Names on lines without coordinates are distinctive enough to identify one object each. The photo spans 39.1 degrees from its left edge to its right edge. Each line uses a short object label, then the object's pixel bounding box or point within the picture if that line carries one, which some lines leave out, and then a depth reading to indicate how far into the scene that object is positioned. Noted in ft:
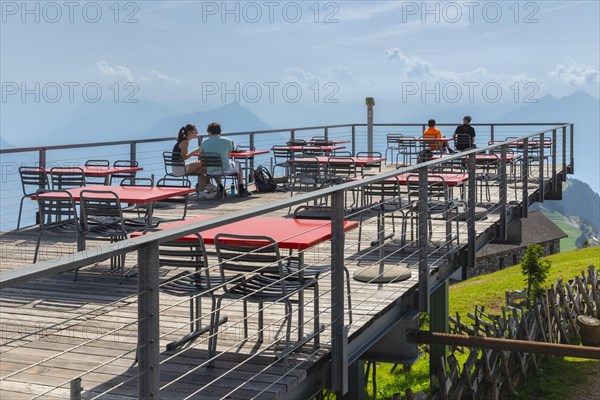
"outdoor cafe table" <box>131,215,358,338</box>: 16.07
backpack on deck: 46.88
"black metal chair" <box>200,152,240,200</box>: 40.11
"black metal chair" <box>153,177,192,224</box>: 26.72
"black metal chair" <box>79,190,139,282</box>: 24.03
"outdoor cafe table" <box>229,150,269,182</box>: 46.69
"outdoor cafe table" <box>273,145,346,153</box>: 50.91
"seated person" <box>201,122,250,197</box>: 40.63
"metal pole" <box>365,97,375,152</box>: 66.76
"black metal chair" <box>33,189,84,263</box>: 24.59
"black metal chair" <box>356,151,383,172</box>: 42.80
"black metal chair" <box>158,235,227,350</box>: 15.57
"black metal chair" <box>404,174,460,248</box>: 27.40
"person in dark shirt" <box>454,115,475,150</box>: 56.90
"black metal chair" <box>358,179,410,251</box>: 28.96
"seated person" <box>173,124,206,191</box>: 40.83
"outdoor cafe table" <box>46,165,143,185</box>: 35.22
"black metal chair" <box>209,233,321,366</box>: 15.16
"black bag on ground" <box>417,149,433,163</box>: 50.05
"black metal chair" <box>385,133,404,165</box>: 59.11
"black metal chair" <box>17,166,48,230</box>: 34.12
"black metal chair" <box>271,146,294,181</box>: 48.54
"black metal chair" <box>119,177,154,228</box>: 25.73
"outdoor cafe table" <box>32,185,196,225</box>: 24.62
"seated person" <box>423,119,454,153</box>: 55.57
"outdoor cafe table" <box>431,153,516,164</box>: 41.28
